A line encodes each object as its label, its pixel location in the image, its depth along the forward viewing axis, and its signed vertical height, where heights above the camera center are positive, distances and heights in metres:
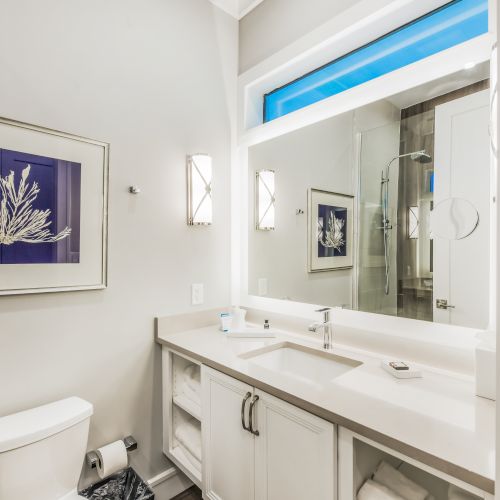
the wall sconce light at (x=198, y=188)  1.89 +0.36
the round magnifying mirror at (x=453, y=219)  1.22 +0.12
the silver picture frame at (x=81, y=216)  1.32 +0.16
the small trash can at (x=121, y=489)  1.44 -1.10
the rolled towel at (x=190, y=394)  1.66 -0.76
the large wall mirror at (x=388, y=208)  1.22 +0.20
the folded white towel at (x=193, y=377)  1.72 -0.70
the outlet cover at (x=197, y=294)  1.95 -0.28
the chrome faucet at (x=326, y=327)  1.56 -0.38
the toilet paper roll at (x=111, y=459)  1.49 -0.98
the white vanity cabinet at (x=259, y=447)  1.02 -0.72
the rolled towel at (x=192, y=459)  1.61 -1.07
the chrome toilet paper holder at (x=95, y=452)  1.49 -0.97
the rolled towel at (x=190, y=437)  1.66 -1.01
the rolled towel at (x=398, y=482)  0.97 -0.72
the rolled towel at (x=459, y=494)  0.92 -0.70
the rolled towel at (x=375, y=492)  0.94 -0.71
